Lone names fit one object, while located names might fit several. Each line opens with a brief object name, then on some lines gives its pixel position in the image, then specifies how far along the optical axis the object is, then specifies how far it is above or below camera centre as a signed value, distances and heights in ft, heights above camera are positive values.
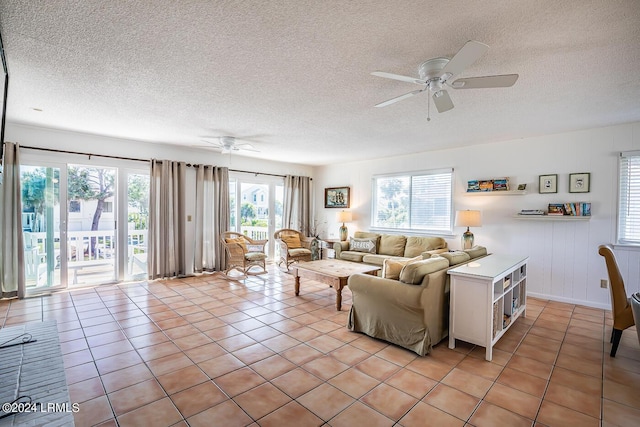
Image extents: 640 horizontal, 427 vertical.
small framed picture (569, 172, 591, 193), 13.78 +1.32
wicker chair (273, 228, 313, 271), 20.22 -2.70
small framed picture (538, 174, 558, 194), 14.57 +1.30
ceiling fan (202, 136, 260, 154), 16.06 +3.58
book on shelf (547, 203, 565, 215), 14.20 +0.06
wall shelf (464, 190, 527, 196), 15.34 +0.92
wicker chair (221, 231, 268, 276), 18.86 -2.90
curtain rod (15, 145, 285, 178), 14.60 +2.82
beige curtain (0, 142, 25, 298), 13.75 -1.06
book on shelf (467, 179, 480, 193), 16.90 +1.35
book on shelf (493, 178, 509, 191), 15.74 +1.37
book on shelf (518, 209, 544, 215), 14.79 -0.10
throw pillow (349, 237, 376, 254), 19.79 -2.46
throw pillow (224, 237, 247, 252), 18.69 -2.12
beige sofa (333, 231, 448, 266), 17.95 -2.43
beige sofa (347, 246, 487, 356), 8.94 -3.04
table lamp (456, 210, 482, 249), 15.69 -0.49
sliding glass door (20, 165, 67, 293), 14.57 -0.99
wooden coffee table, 12.76 -2.89
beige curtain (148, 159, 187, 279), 17.66 -0.75
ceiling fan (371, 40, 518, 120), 5.96 +3.12
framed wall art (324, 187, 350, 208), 23.95 +0.95
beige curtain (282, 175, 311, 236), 24.59 +0.45
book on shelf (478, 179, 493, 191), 16.32 +1.38
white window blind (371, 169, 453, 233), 18.66 +0.54
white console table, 8.79 -2.87
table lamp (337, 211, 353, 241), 22.53 -0.78
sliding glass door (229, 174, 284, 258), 21.95 +0.23
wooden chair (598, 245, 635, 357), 8.93 -2.73
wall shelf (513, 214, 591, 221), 13.72 -0.35
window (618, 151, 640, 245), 12.84 +0.51
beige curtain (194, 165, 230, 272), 19.58 -0.55
